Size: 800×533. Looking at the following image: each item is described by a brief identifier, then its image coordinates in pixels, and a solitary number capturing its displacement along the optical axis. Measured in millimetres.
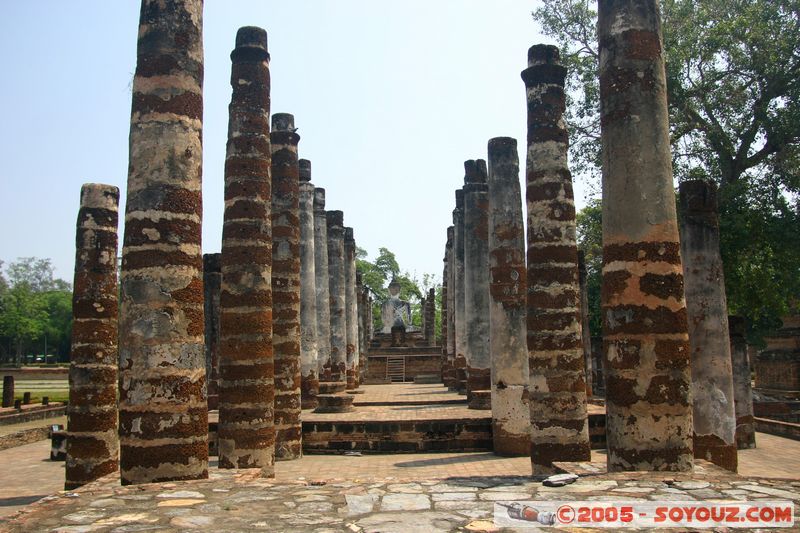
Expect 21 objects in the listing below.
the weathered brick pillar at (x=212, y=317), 16312
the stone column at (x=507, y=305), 12086
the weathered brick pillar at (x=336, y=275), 22328
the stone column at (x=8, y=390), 22797
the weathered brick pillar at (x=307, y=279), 15828
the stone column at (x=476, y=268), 16578
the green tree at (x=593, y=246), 22780
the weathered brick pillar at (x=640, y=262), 6262
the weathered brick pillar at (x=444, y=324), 26270
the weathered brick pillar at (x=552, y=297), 8938
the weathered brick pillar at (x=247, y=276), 9180
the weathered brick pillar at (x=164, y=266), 6242
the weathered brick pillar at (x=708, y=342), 9312
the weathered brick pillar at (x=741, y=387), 13172
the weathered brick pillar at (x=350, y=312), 24172
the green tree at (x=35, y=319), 51219
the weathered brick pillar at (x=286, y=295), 11594
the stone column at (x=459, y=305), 21703
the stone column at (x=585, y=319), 16953
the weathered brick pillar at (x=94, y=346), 9961
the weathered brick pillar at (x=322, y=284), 20000
